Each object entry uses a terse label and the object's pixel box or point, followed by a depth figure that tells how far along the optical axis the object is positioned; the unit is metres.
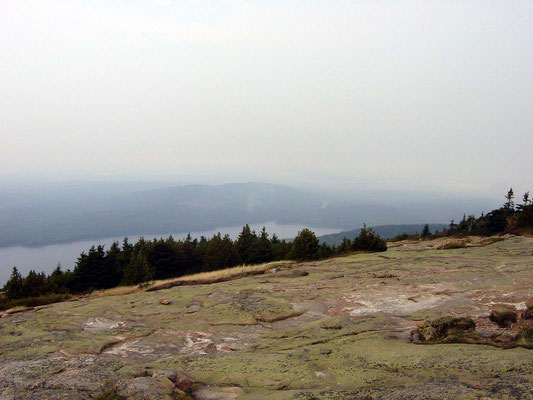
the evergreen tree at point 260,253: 52.16
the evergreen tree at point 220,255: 49.34
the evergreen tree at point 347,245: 33.61
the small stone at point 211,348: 8.89
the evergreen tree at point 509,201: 66.94
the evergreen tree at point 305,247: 36.26
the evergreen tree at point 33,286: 29.69
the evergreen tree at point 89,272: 40.31
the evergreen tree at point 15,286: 28.18
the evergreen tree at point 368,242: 29.22
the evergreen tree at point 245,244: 54.19
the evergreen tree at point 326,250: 45.98
